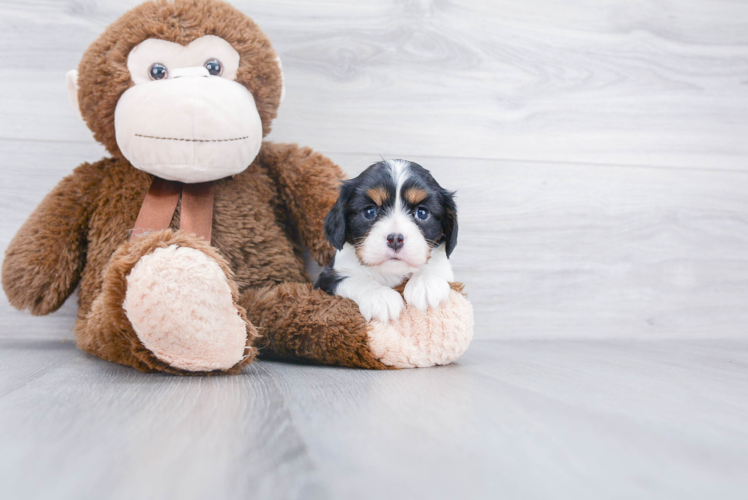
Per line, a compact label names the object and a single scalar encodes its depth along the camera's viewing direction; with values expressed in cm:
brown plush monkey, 97
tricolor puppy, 111
